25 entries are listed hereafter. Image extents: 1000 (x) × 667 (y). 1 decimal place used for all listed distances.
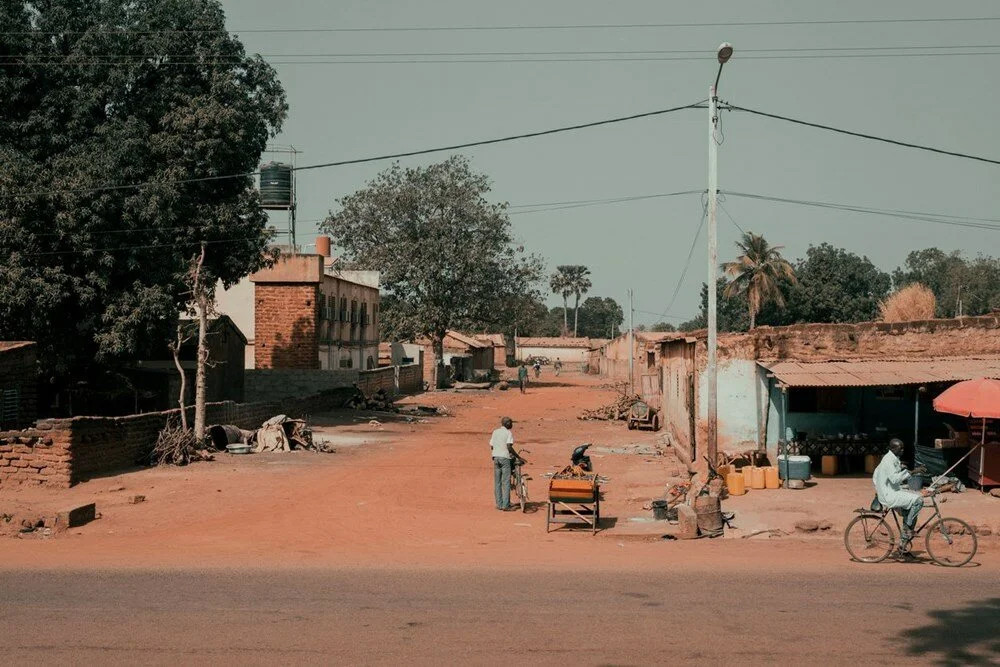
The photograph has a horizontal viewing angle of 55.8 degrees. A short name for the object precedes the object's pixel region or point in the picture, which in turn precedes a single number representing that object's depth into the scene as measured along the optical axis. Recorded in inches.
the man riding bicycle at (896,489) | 489.4
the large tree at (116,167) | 1010.7
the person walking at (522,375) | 2511.7
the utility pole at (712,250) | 705.0
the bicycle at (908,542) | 494.6
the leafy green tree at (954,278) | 3425.2
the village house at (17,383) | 882.1
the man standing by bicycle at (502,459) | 664.4
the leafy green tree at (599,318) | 6963.6
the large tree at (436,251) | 2541.8
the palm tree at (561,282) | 6176.2
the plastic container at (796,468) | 743.7
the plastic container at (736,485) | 725.3
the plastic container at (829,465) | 804.0
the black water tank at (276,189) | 1948.8
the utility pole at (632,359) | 1784.0
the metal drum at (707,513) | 590.9
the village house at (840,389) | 821.2
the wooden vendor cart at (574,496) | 598.2
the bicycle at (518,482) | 685.9
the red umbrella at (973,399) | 658.7
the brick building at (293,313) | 1747.0
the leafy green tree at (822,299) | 2822.3
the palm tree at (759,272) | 2736.2
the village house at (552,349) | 4972.9
